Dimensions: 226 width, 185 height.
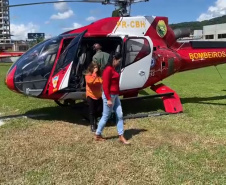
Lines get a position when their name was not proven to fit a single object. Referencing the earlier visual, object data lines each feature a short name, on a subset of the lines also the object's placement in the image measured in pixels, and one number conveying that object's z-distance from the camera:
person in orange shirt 3.67
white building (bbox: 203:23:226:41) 51.27
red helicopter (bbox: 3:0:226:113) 4.15
